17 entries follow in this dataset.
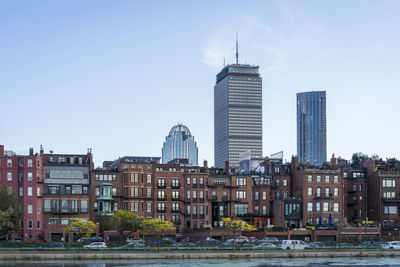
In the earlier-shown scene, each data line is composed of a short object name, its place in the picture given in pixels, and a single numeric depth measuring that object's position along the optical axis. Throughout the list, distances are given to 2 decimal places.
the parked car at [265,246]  118.79
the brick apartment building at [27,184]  143.12
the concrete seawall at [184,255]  107.66
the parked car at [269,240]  132.51
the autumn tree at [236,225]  144.00
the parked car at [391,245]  126.16
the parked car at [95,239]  131.20
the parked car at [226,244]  119.97
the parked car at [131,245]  114.38
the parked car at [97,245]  115.01
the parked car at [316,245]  121.89
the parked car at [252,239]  140.75
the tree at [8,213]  124.88
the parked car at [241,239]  134.88
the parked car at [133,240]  130.75
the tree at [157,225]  139.12
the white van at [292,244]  121.85
